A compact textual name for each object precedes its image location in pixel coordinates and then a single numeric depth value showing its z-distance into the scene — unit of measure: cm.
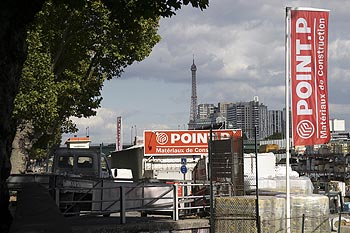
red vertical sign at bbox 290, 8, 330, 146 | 1698
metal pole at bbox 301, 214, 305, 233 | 1578
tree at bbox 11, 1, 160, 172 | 2847
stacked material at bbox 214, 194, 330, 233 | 1617
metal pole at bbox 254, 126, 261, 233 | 1602
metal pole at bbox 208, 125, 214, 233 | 1635
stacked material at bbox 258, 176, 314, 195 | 2234
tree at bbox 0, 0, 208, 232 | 809
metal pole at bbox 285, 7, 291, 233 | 1736
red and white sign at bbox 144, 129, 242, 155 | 4497
